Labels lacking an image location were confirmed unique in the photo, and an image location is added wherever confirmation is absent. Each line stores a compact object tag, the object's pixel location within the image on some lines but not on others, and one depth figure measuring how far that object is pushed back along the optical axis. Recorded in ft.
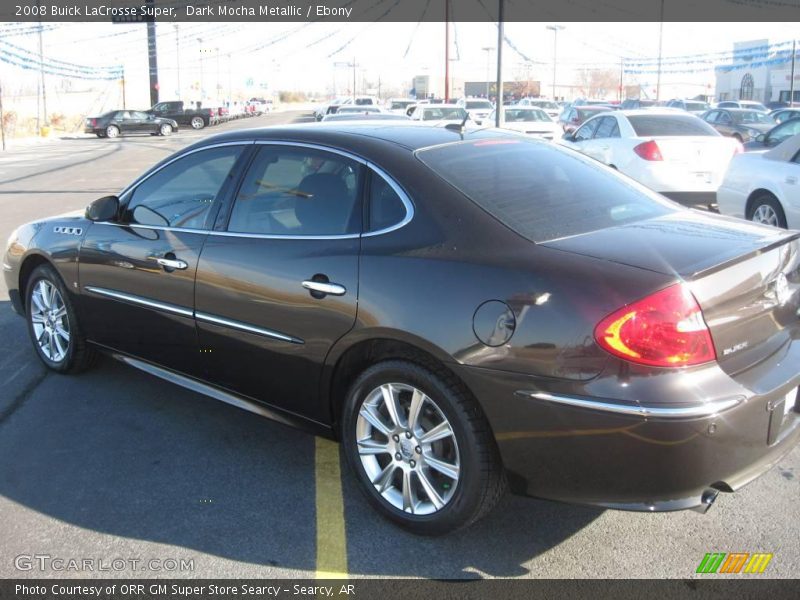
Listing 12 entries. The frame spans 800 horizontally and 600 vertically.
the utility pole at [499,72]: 41.28
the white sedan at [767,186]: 26.63
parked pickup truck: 163.22
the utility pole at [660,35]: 162.09
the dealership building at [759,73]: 215.51
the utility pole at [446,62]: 121.91
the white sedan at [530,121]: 67.49
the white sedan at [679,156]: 35.81
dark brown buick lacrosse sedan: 8.88
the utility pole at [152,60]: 162.40
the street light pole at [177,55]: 221.91
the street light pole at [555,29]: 220.84
